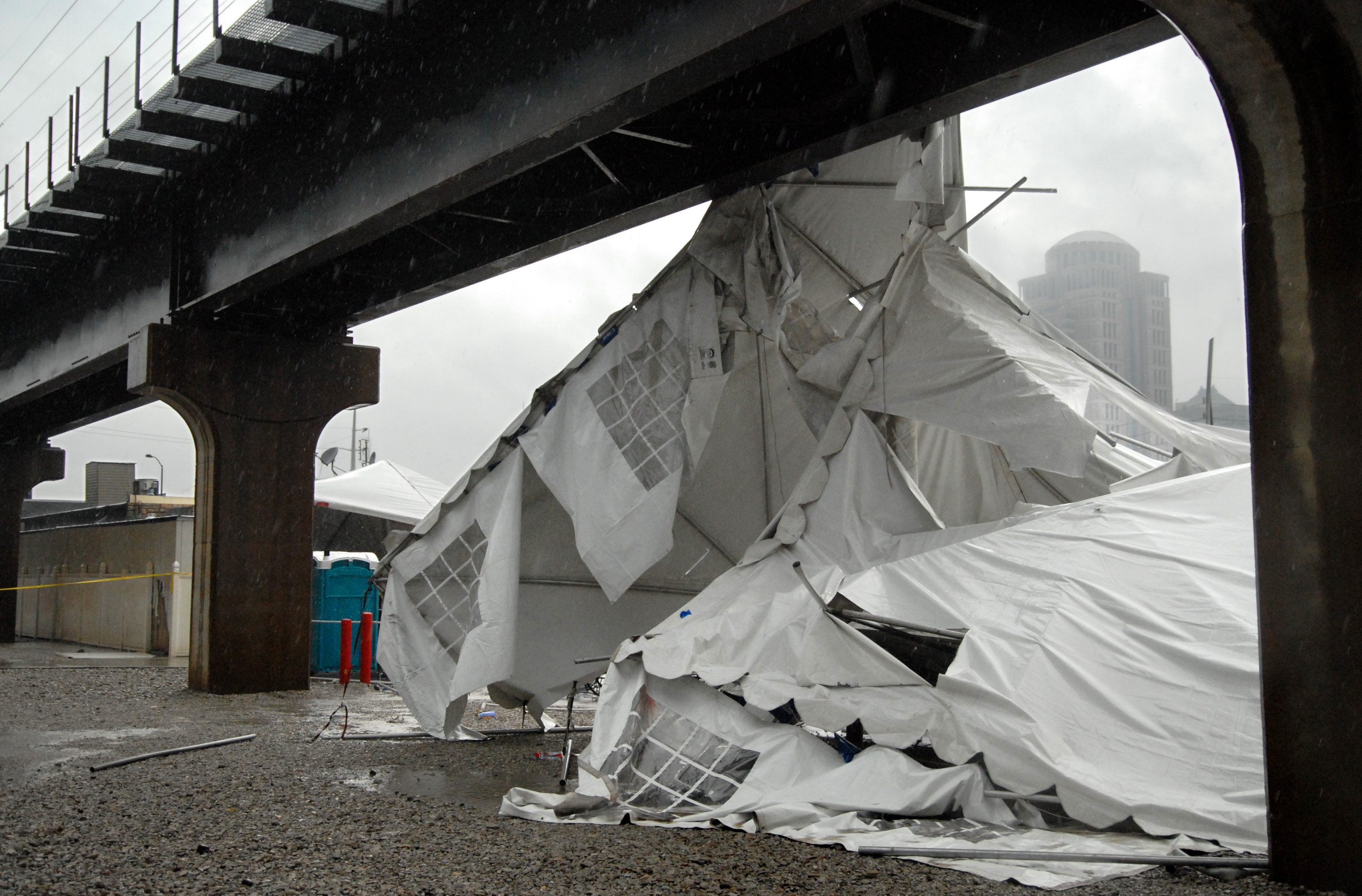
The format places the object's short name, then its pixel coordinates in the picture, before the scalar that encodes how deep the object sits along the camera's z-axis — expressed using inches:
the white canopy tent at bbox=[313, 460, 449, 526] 804.0
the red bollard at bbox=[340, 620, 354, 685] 581.0
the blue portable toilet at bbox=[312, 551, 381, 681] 669.3
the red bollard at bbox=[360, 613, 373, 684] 624.1
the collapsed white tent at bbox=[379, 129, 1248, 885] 283.4
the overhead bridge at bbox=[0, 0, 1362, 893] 187.2
